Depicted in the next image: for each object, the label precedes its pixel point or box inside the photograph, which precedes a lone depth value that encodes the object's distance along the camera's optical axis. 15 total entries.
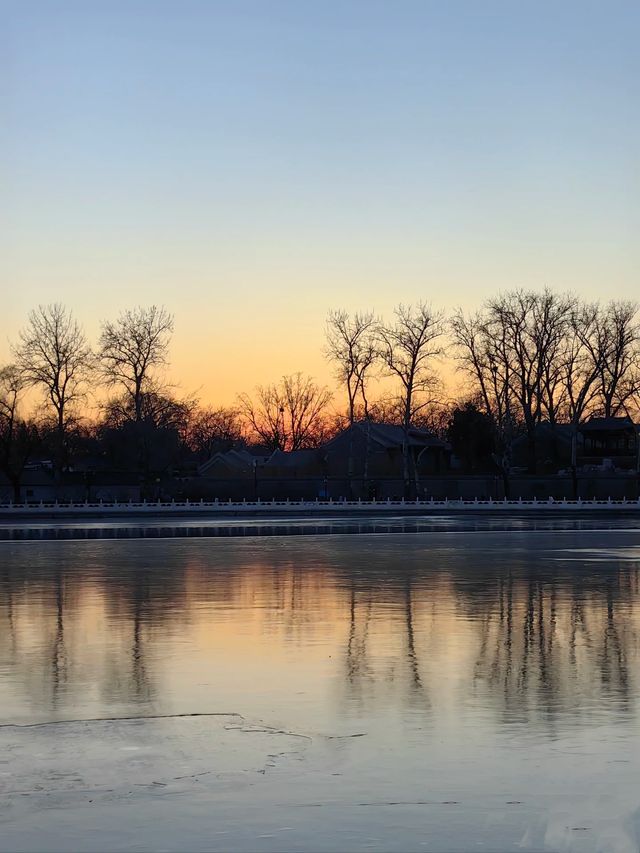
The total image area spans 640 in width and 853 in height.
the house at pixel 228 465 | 128.38
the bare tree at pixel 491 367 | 98.69
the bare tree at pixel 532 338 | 99.50
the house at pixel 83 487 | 102.00
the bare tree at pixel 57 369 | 96.69
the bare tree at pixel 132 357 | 97.75
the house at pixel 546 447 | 120.06
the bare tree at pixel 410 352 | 99.38
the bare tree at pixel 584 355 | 98.50
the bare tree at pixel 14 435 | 100.19
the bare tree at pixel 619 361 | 103.12
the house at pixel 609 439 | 124.50
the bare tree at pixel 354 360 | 101.44
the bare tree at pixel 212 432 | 177.43
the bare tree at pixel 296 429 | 168.75
